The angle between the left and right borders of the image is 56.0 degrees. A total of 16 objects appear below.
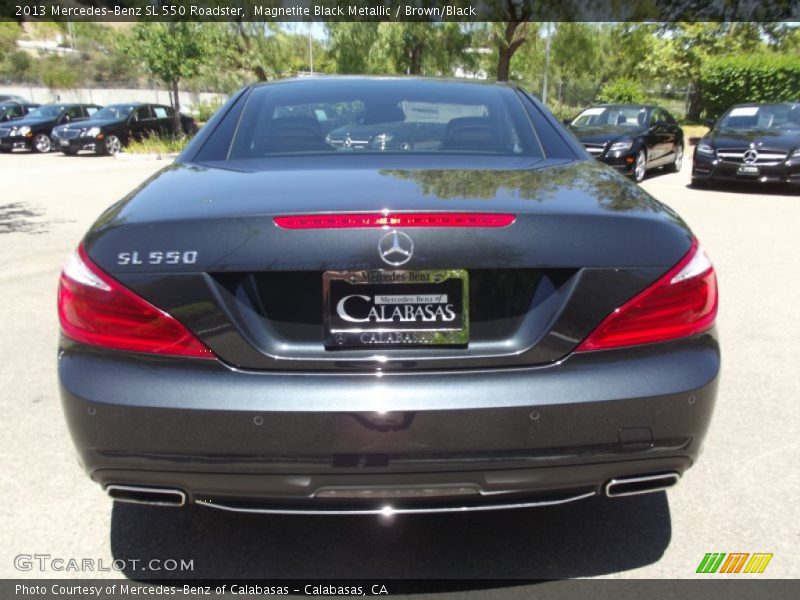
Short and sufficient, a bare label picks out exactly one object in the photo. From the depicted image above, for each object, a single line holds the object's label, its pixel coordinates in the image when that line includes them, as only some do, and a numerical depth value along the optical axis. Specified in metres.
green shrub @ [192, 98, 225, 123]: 35.53
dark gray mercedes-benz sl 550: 2.03
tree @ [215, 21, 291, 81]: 30.14
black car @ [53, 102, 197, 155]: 21.45
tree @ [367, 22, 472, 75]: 26.66
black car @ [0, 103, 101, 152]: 23.28
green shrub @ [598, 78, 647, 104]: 34.97
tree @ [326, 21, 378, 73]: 27.50
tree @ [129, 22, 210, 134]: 22.42
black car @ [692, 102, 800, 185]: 12.41
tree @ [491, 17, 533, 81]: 23.93
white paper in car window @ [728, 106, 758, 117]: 14.08
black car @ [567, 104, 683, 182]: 13.37
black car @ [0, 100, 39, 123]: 27.56
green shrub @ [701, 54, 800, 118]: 28.55
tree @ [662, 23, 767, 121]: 33.91
